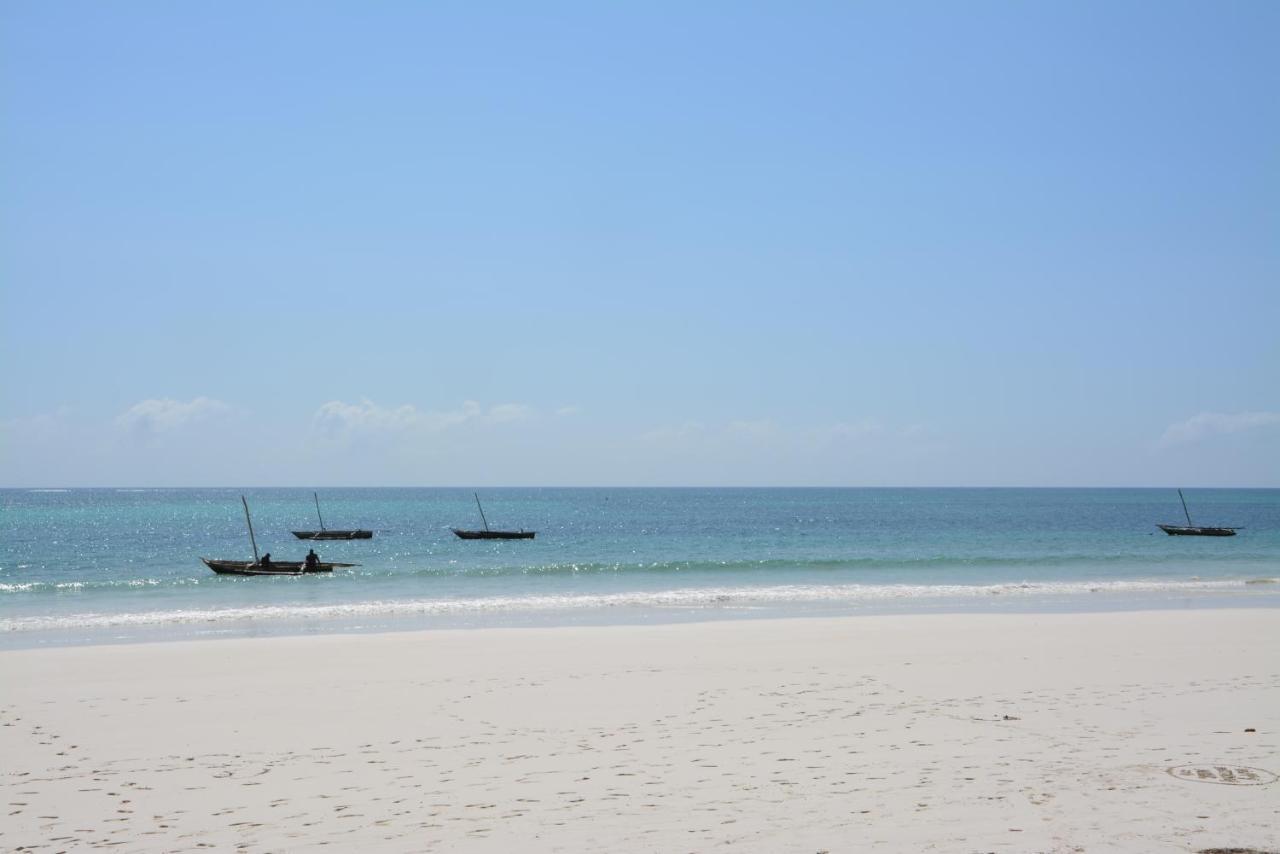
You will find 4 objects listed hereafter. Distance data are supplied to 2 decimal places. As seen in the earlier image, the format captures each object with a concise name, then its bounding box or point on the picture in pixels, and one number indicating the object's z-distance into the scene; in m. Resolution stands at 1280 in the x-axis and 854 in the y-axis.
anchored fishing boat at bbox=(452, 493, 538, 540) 65.50
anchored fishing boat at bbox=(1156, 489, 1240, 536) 65.81
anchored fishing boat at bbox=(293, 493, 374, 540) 70.06
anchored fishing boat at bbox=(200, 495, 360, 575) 38.75
